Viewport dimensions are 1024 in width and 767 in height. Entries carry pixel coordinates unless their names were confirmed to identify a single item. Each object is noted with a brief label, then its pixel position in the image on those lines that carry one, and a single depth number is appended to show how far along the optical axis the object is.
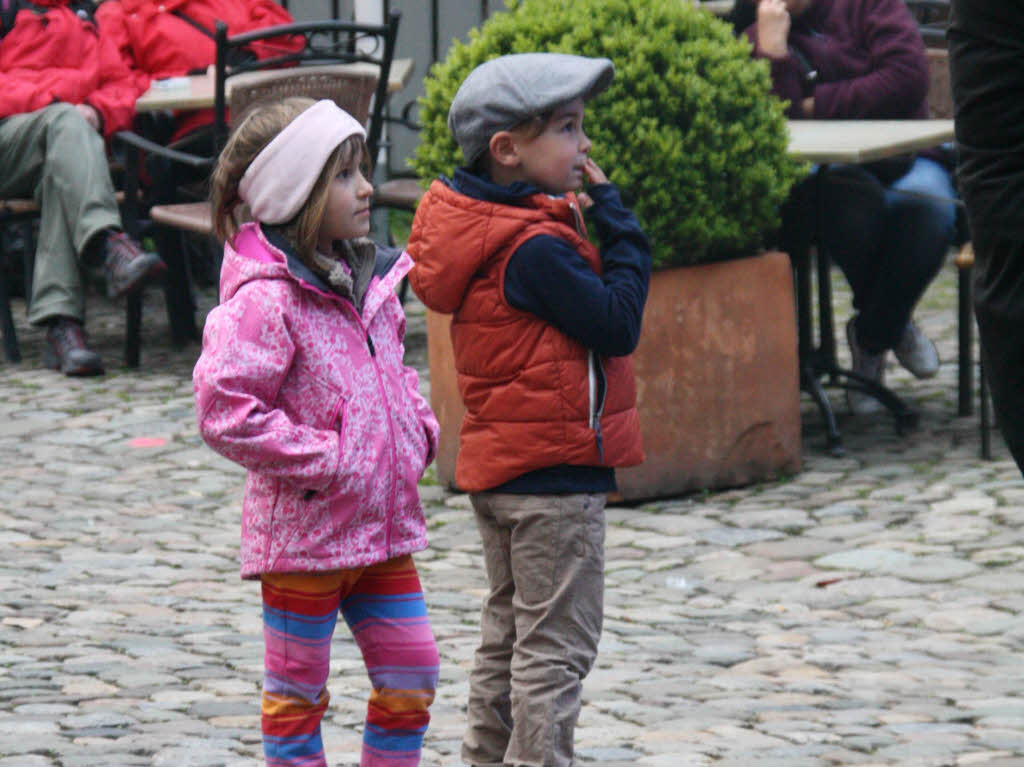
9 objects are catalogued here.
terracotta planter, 12.29
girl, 6.34
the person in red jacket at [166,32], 18.12
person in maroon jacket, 14.80
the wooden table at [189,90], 16.19
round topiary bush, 11.84
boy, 7.04
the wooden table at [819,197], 12.80
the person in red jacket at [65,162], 16.59
